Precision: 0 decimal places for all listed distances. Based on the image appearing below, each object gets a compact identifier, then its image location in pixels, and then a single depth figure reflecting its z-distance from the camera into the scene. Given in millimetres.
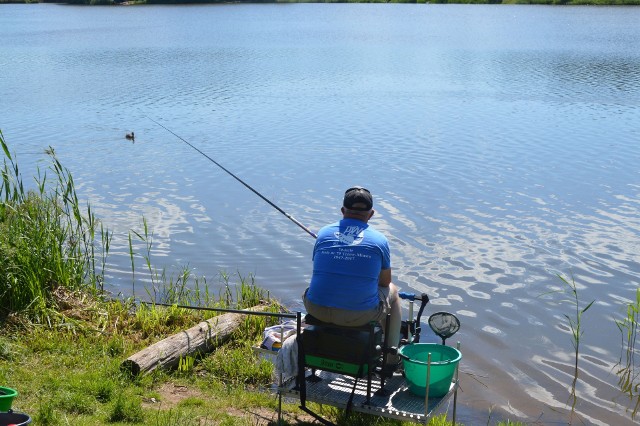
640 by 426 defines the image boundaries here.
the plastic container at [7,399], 4204
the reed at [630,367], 6547
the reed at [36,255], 6723
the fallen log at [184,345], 5778
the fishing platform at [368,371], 4730
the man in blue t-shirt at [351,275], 4867
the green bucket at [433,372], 4750
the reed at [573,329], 6525
